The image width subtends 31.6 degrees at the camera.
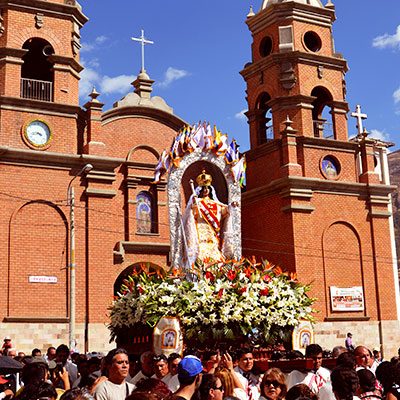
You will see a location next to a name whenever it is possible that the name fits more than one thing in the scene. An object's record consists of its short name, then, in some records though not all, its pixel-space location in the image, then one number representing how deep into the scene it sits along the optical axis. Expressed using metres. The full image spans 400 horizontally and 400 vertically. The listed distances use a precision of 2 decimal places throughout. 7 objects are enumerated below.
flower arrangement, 15.43
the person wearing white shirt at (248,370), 9.66
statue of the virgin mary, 20.05
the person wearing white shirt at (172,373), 9.45
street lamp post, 21.88
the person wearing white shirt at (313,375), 9.60
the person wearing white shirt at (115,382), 7.62
